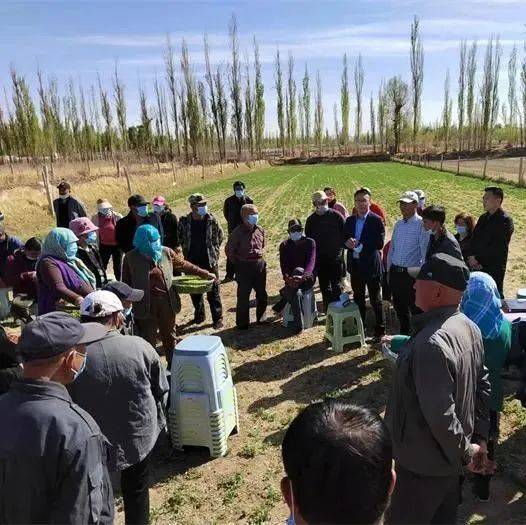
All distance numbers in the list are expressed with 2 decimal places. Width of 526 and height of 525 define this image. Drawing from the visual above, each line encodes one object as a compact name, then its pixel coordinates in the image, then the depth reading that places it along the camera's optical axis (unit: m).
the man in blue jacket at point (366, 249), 6.40
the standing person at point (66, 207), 8.61
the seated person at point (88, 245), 5.64
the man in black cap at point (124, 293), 3.80
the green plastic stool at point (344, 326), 6.39
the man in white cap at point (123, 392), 2.92
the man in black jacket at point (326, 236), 7.16
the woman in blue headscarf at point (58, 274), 4.45
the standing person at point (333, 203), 8.59
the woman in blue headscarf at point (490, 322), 3.43
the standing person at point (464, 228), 6.63
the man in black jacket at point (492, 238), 5.98
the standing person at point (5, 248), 6.95
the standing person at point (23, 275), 6.78
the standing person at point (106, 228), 8.62
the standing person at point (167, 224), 8.02
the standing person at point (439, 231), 5.07
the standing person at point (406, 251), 5.73
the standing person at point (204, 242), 7.45
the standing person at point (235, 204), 9.36
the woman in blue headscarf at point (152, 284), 5.14
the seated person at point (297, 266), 6.99
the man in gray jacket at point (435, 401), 2.35
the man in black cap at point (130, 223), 7.34
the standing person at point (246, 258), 7.18
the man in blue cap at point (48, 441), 1.99
